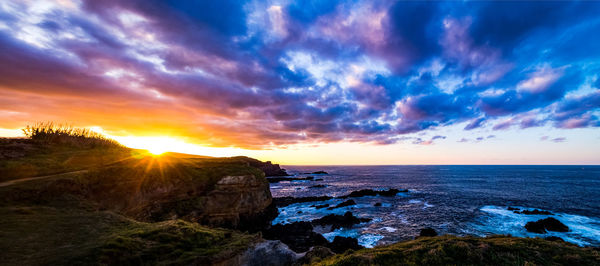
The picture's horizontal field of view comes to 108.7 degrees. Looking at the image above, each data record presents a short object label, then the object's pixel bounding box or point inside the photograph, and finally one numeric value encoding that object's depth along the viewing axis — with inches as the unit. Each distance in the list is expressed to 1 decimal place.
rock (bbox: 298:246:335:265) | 460.1
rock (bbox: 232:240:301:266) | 440.1
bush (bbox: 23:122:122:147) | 971.3
